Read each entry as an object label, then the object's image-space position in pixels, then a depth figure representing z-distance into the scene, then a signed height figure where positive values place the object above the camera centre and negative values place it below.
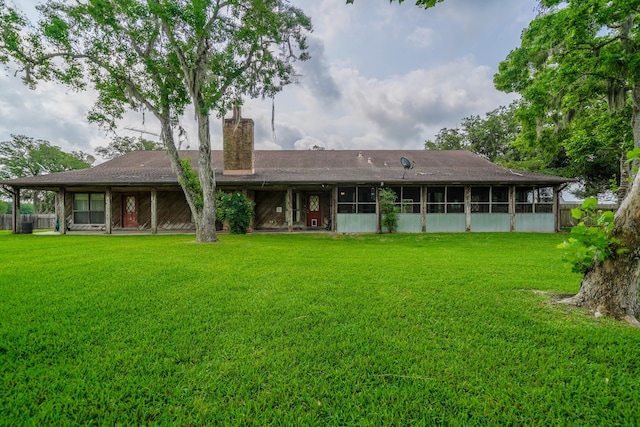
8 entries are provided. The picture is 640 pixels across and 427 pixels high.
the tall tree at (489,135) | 24.59 +7.48
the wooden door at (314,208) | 15.90 +0.21
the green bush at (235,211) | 12.91 +0.02
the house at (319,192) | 13.22 +1.08
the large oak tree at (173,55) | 8.73 +5.69
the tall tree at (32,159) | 27.42 +5.58
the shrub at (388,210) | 13.11 +0.08
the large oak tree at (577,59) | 9.28 +6.14
